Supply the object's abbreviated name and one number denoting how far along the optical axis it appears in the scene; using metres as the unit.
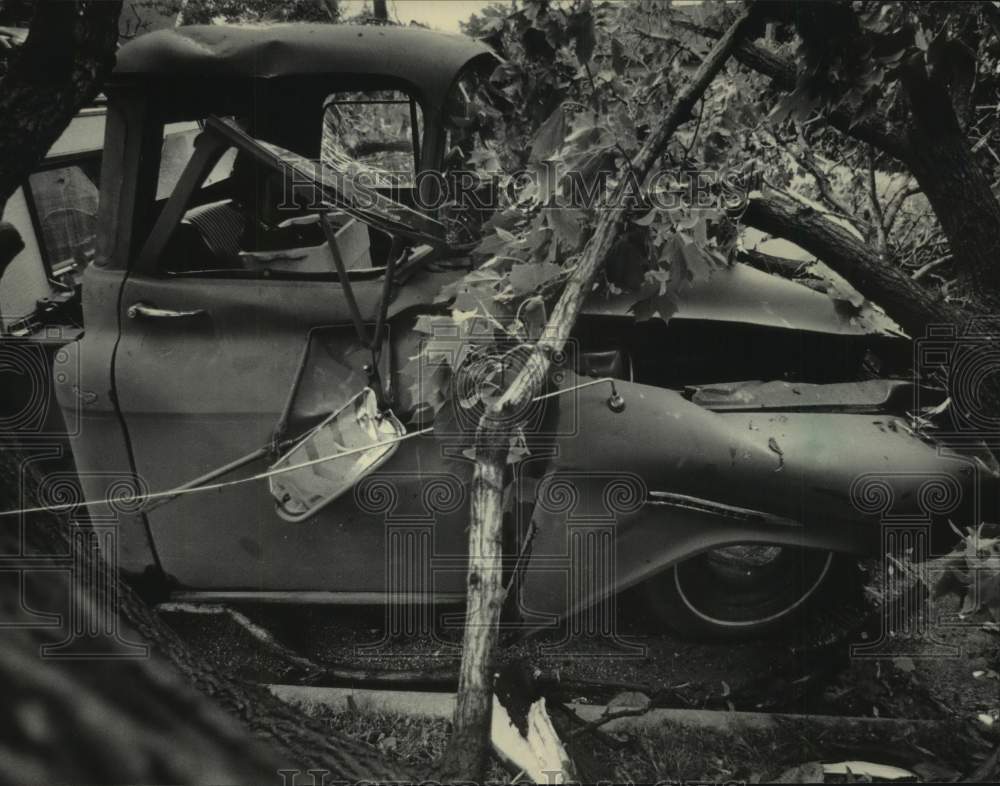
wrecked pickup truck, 2.51
